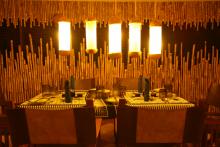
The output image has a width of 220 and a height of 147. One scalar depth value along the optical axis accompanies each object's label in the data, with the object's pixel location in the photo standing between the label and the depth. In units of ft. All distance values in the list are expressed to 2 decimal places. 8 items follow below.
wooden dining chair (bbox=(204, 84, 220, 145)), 7.37
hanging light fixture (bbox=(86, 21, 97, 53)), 7.96
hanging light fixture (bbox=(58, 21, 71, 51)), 7.85
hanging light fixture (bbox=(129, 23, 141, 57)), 7.91
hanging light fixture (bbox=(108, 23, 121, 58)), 7.75
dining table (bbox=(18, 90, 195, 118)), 8.46
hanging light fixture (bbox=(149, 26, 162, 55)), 7.91
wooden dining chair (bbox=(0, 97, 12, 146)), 6.52
